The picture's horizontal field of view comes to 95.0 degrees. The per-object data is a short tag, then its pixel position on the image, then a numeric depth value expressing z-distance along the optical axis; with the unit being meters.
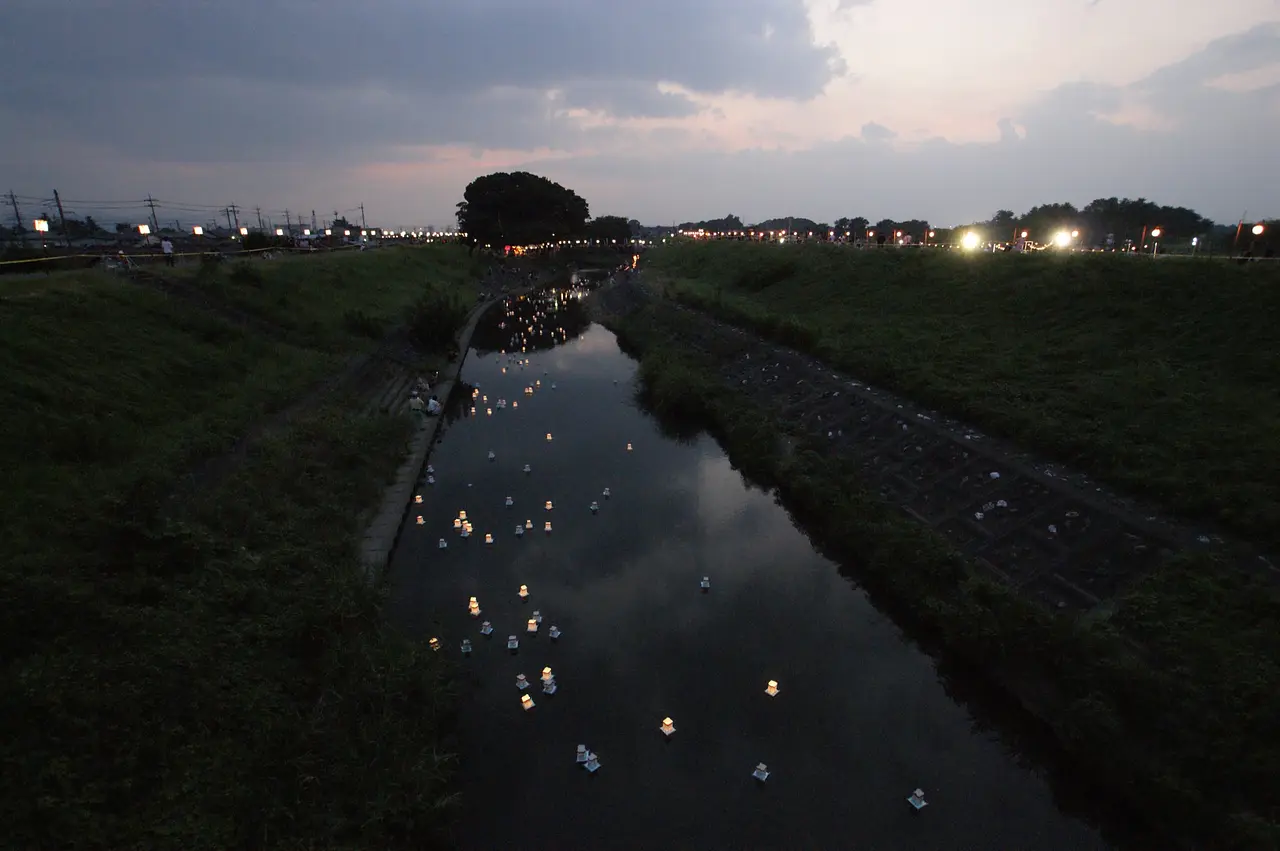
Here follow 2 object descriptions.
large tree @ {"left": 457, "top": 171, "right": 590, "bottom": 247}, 90.88
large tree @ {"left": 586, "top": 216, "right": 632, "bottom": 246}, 136.38
